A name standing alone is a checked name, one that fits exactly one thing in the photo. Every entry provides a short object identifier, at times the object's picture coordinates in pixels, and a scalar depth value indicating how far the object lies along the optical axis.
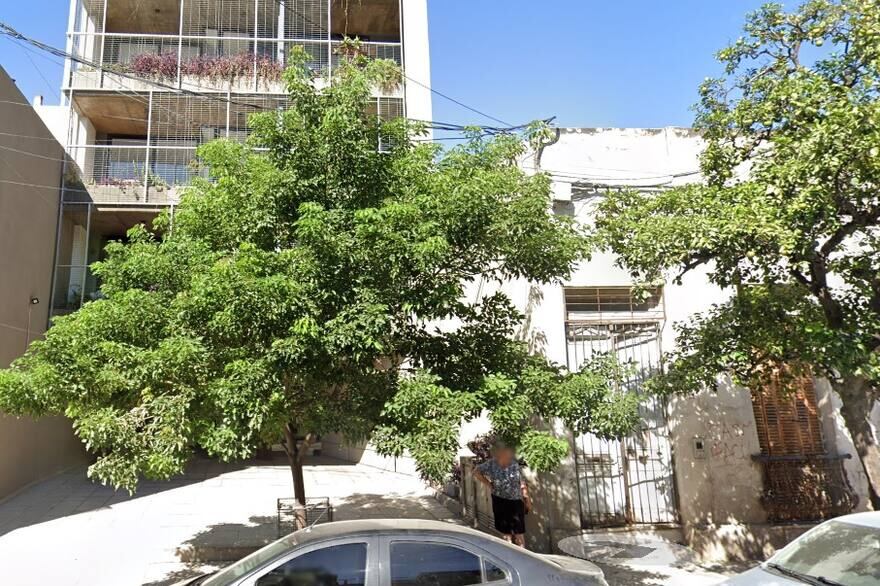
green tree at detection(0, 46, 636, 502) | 5.45
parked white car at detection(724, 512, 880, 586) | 4.92
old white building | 9.06
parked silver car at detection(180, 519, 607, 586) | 4.05
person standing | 7.78
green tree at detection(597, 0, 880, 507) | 6.16
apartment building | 15.72
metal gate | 9.21
